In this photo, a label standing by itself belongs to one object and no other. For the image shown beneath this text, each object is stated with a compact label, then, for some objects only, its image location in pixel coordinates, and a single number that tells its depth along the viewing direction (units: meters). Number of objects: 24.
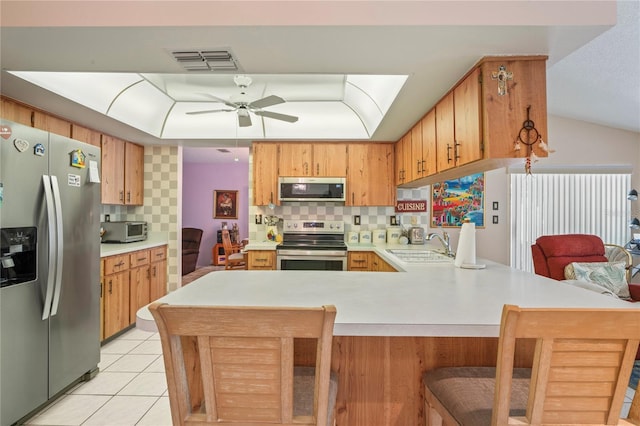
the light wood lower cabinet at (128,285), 3.15
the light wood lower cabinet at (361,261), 3.72
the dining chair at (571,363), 0.81
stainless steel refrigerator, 1.90
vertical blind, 5.12
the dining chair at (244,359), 0.82
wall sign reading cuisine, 4.41
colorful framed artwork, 4.73
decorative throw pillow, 3.28
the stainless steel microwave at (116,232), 3.85
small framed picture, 8.05
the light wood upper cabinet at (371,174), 4.18
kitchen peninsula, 1.12
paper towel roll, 2.24
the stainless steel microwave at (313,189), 4.07
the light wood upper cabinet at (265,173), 4.20
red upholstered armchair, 3.49
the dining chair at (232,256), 5.74
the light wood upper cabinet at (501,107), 1.87
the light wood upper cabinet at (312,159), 4.18
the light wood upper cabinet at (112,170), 3.81
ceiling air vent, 1.85
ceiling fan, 2.71
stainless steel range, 3.77
